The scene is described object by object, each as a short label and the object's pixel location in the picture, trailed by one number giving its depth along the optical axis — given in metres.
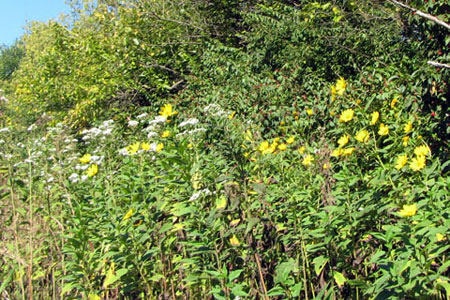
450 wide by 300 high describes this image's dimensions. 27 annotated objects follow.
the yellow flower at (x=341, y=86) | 3.19
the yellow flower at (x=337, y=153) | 2.34
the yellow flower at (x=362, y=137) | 2.29
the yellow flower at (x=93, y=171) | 2.77
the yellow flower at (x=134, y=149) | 3.01
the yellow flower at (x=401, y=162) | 2.10
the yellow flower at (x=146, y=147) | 2.97
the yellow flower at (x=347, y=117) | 2.64
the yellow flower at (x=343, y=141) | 2.32
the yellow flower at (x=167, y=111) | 2.72
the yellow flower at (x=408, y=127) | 2.42
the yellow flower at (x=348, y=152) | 2.28
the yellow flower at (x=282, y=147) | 2.69
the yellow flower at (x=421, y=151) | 2.13
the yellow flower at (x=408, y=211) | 1.73
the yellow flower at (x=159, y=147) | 2.84
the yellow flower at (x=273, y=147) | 2.71
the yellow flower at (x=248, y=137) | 2.72
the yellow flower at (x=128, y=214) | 2.25
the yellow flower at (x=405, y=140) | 2.36
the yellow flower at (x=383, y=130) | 2.38
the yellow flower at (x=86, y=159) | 3.02
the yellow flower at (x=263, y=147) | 2.68
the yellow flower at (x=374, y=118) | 2.40
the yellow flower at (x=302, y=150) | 2.70
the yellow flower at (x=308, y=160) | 2.50
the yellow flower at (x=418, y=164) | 2.02
